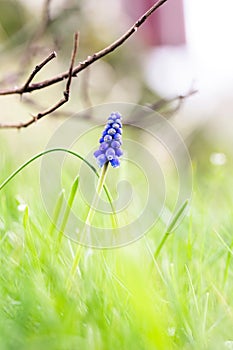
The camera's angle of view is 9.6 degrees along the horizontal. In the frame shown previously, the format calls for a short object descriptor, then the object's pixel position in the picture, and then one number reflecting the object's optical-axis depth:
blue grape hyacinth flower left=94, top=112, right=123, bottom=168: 0.84
